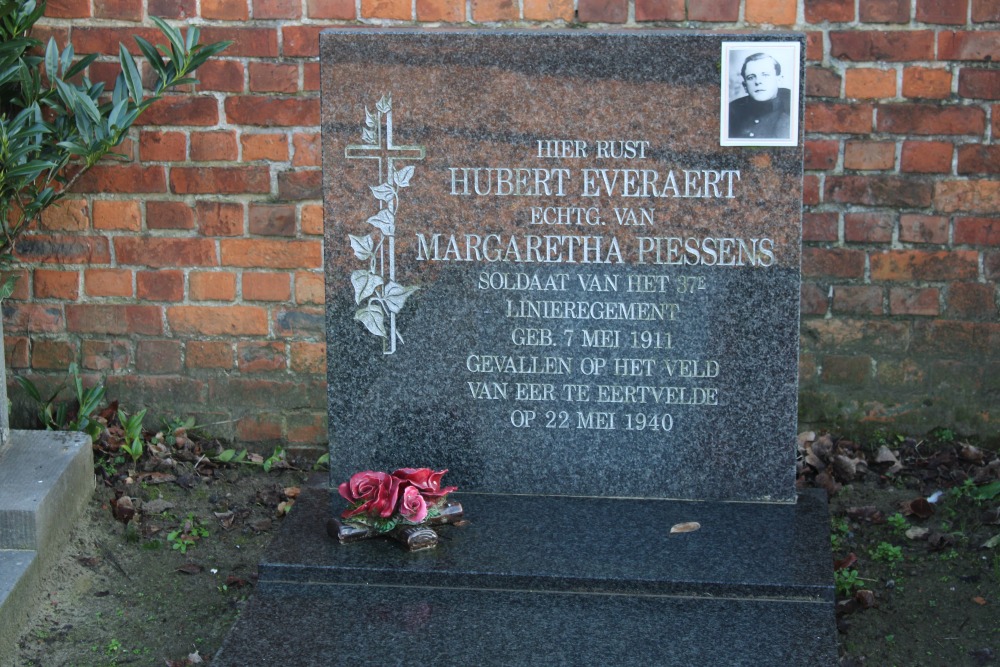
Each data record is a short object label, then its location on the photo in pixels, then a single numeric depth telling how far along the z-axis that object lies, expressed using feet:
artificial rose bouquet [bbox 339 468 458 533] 8.61
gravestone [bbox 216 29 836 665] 9.14
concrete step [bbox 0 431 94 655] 9.04
